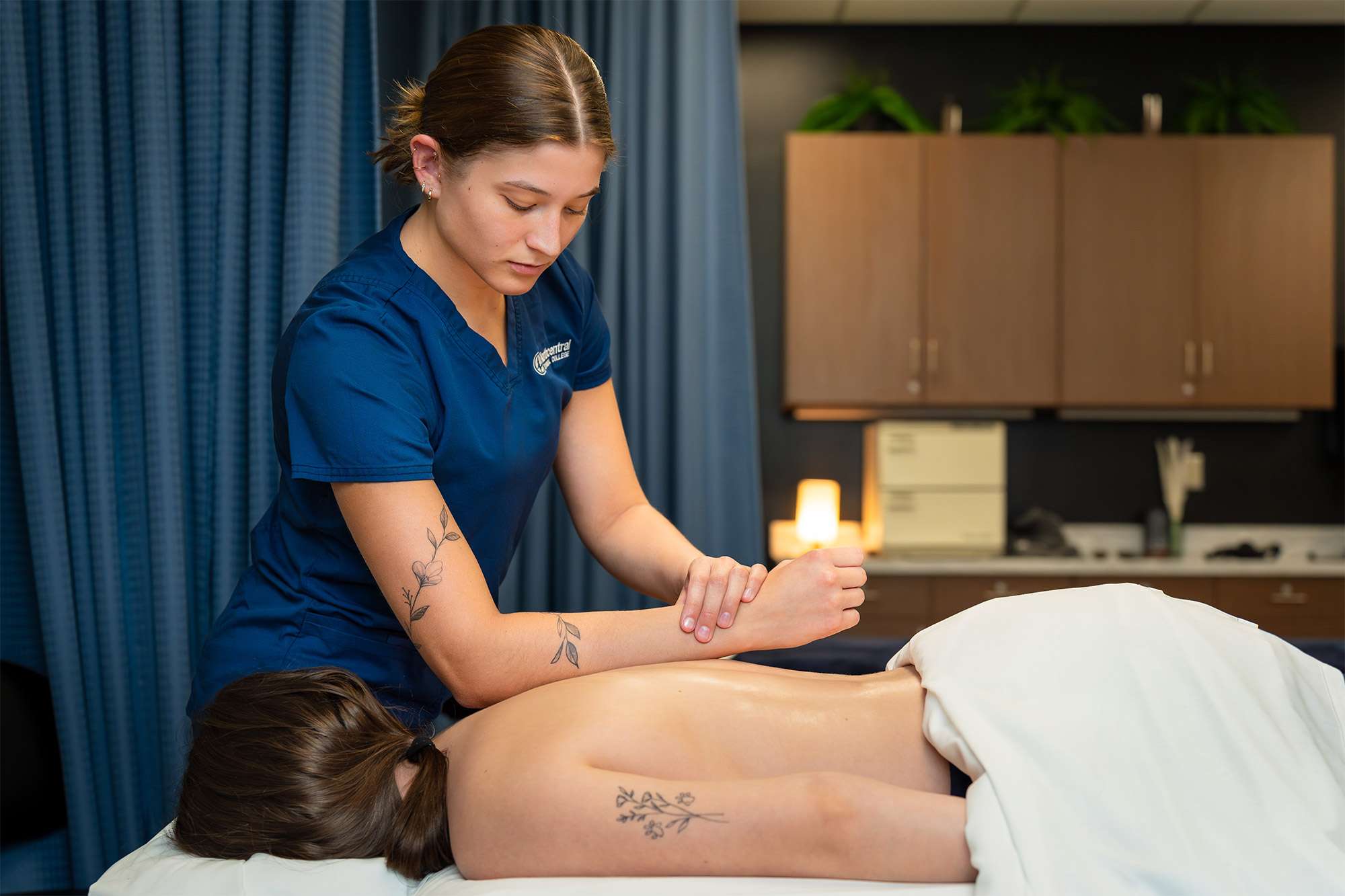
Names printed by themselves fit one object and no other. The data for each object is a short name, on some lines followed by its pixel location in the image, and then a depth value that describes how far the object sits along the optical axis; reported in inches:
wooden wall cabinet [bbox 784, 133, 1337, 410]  150.4
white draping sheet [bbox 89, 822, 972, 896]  38.8
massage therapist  46.2
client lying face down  39.5
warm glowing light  144.9
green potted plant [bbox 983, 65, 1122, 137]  150.4
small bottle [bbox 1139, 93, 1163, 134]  154.9
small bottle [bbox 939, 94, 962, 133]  154.3
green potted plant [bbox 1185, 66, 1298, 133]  152.6
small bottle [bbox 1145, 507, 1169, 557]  157.4
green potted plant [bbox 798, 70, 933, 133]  151.5
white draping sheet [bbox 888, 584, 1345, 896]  38.2
